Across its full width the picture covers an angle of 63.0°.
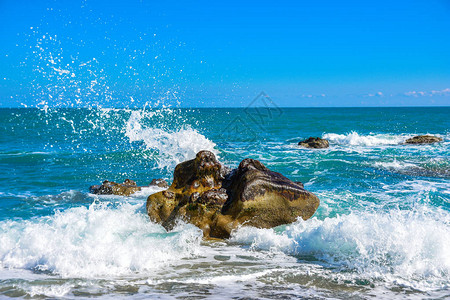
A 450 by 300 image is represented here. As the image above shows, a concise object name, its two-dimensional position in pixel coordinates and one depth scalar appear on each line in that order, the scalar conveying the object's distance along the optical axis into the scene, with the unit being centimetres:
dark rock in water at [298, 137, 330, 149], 2165
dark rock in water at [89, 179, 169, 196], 1038
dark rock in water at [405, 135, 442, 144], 2366
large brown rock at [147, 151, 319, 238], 688
